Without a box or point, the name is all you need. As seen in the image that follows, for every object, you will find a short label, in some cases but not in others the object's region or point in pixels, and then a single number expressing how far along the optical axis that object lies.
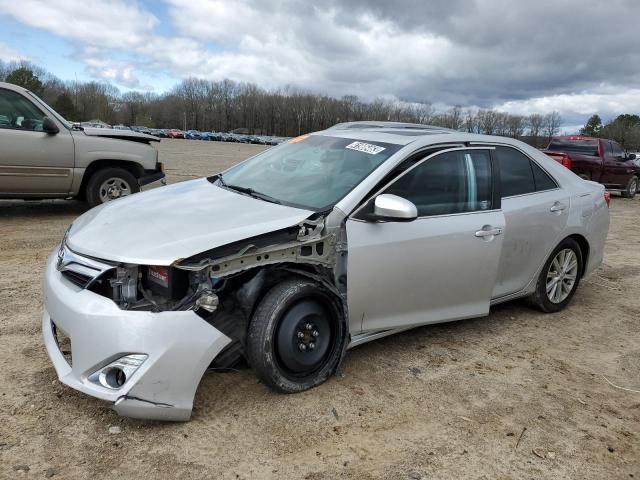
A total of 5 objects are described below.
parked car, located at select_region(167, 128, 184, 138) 91.59
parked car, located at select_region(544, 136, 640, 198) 14.82
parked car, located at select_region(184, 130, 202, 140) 92.99
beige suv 7.26
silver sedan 2.71
